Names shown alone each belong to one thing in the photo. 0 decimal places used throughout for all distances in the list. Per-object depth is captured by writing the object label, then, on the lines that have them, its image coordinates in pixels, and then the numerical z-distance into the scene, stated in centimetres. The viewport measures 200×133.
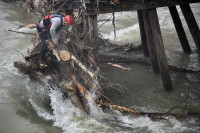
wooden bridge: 1184
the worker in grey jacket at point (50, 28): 1315
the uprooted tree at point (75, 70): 1126
